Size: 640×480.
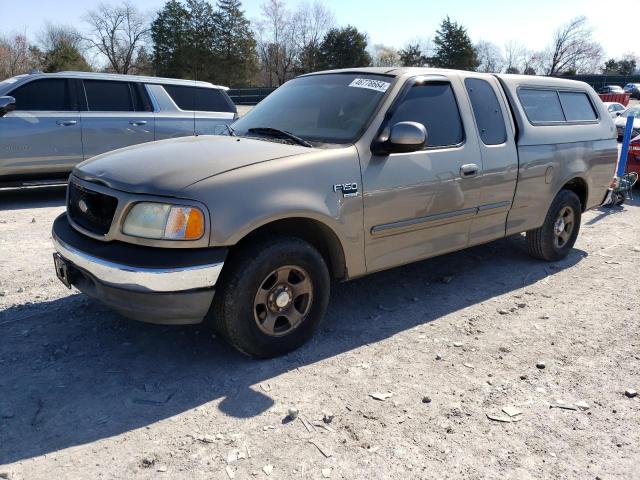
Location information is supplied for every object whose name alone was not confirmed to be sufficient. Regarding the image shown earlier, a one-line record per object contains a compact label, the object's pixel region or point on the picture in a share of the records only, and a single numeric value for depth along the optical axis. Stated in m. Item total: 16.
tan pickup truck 2.93
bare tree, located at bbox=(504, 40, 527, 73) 76.31
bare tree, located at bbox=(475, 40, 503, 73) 78.12
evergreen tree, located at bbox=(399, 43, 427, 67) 66.71
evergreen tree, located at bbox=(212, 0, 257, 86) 56.66
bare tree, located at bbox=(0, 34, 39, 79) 47.38
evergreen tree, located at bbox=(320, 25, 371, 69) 60.53
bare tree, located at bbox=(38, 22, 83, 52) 56.75
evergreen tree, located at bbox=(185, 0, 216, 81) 56.22
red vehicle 9.72
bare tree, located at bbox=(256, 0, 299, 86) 67.88
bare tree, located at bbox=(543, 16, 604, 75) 77.75
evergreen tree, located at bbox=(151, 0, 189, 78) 56.22
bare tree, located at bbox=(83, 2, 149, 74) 68.62
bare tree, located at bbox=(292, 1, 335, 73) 64.38
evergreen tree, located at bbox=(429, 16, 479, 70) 64.69
